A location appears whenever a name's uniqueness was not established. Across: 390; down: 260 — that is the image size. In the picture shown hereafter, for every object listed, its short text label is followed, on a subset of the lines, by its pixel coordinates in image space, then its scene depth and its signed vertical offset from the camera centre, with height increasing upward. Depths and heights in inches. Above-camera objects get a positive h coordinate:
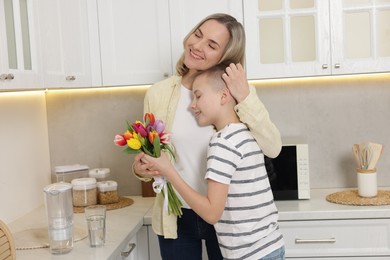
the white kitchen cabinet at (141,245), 96.6 -28.1
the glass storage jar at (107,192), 107.5 -19.9
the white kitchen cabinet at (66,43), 87.3 +9.9
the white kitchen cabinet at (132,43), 103.6 +10.1
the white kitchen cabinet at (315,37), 99.9 +9.2
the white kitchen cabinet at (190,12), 101.0 +15.2
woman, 70.8 -3.9
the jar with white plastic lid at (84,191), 105.0 -19.1
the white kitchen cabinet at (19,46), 71.7 +7.9
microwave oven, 103.3 -17.2
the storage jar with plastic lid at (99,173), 111.1 -16.5
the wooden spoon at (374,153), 101.7 -13.8
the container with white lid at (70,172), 109.0 -15.7
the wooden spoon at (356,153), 104.3 -13.9
